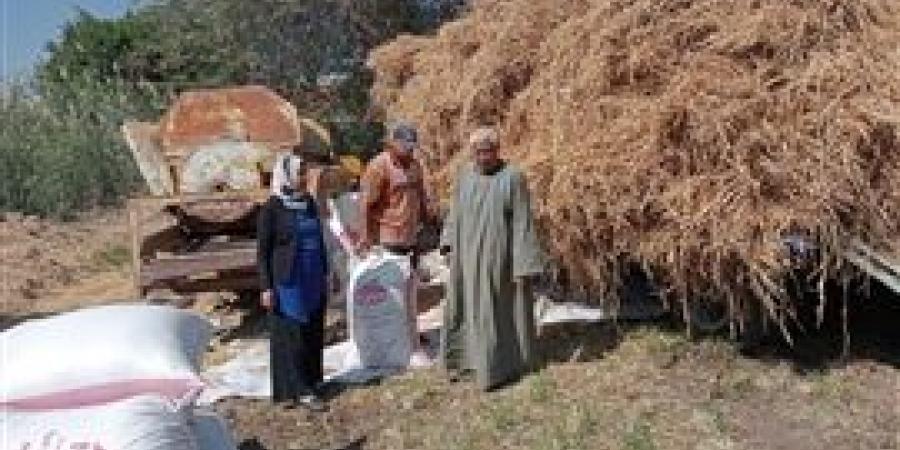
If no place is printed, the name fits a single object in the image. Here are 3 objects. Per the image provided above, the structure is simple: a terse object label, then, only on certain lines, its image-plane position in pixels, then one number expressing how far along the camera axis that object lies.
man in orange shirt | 8.42
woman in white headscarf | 7.77
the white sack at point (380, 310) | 8.48
